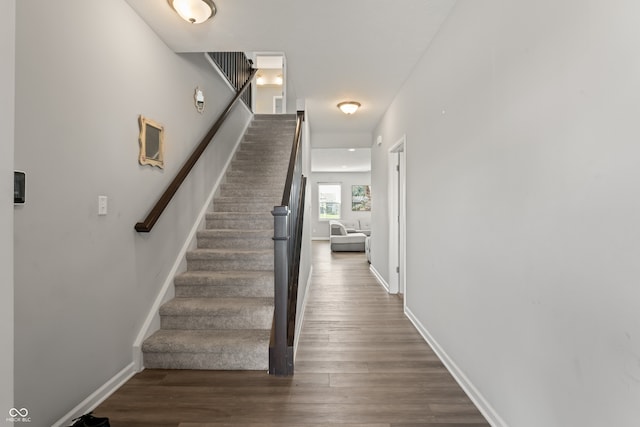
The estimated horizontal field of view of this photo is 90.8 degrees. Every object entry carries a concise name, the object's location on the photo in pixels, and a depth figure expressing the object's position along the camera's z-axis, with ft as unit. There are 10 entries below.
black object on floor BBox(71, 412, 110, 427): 4.94
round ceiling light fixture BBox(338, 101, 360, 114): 13.88
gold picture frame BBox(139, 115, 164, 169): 7.58
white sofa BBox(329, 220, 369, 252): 28.55
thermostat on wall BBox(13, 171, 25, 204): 4.53
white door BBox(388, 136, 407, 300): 14.38
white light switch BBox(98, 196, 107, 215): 6.25
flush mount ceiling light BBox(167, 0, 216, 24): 6.79
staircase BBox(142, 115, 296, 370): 7.52
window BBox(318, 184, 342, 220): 39.37
